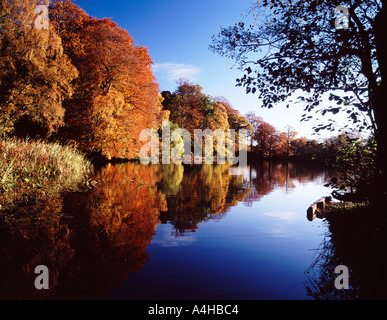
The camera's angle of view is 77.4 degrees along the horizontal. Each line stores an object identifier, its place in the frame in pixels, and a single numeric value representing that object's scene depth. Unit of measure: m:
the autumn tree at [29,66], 13.95
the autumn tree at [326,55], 4.92
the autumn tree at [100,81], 17.92
